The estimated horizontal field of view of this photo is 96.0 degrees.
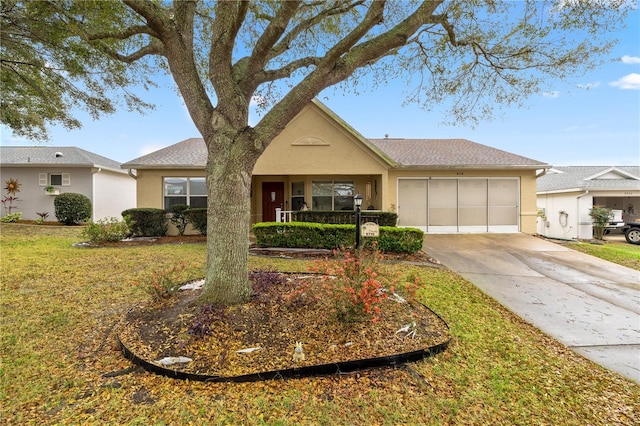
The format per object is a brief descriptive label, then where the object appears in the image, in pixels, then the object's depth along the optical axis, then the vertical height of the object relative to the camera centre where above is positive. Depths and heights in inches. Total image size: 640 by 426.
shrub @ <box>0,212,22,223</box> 594.3 -17.9
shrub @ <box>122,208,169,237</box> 445.4 -18.9
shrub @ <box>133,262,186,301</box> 180.2 -50.0
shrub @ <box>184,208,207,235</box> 450.6 -13.8
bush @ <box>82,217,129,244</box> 394.6 -31.6
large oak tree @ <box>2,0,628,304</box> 166.9 +113.4
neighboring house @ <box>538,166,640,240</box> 603.5 +23.0
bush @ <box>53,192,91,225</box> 598.5 +2.4
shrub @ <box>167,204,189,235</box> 472.7 -13.5
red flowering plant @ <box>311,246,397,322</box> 146.4 -42.9
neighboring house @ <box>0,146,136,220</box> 652.7 +74.6
